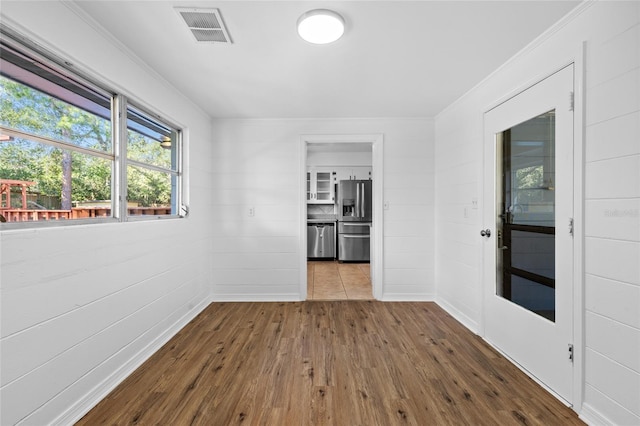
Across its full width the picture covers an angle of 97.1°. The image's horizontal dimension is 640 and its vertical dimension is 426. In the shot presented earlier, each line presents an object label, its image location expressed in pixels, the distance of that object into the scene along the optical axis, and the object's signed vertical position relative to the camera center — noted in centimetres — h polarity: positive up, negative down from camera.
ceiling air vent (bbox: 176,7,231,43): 169 +119
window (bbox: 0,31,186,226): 140 +39
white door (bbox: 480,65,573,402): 178 -15
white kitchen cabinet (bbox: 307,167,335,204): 668 +58
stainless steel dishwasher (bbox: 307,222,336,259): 662 -70
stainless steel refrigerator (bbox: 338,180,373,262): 642 -7
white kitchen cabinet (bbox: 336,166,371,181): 666 +88
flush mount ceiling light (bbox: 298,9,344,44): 167 +114
